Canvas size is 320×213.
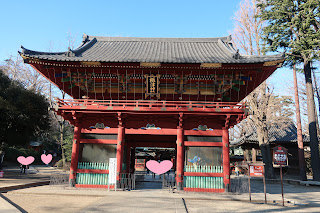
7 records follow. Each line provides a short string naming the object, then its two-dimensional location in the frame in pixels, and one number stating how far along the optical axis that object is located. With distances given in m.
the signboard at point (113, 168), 11.82
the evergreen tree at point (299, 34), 20.11
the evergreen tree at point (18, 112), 17.58
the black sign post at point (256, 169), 10.28
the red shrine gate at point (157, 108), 12.23
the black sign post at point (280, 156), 9.68
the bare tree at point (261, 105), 23.47
